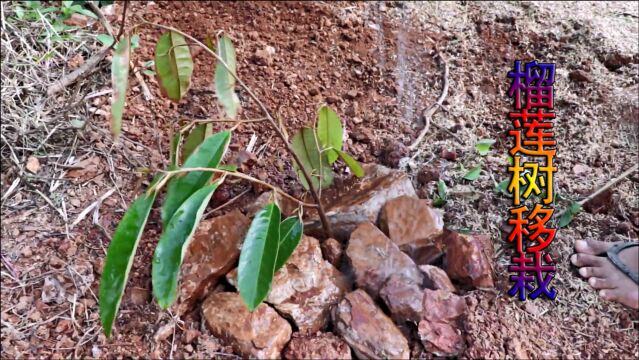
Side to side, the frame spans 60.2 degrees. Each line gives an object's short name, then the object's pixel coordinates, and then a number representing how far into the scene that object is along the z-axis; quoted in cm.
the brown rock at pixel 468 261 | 123
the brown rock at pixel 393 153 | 153
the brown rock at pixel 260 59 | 162
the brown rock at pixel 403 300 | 113
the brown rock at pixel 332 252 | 124
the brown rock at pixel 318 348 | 107
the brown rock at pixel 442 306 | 114
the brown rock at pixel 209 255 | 110
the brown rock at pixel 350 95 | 167
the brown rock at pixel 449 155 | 158
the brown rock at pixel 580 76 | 185
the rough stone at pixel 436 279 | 121
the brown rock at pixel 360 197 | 131
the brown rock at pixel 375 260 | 119
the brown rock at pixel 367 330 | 108
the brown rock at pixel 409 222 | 129
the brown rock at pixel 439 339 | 112
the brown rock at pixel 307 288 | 112
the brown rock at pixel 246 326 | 105
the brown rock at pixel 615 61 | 195
